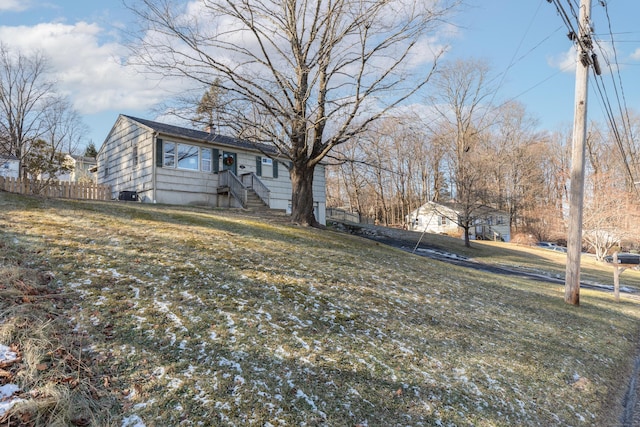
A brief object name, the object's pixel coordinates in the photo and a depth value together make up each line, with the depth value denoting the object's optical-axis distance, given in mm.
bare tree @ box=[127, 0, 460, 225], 9641
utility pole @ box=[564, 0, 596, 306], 8250
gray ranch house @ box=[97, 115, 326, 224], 15523
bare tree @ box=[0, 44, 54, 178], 20781
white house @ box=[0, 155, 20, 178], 15118
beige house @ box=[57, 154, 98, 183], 33431
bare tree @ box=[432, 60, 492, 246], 21894
